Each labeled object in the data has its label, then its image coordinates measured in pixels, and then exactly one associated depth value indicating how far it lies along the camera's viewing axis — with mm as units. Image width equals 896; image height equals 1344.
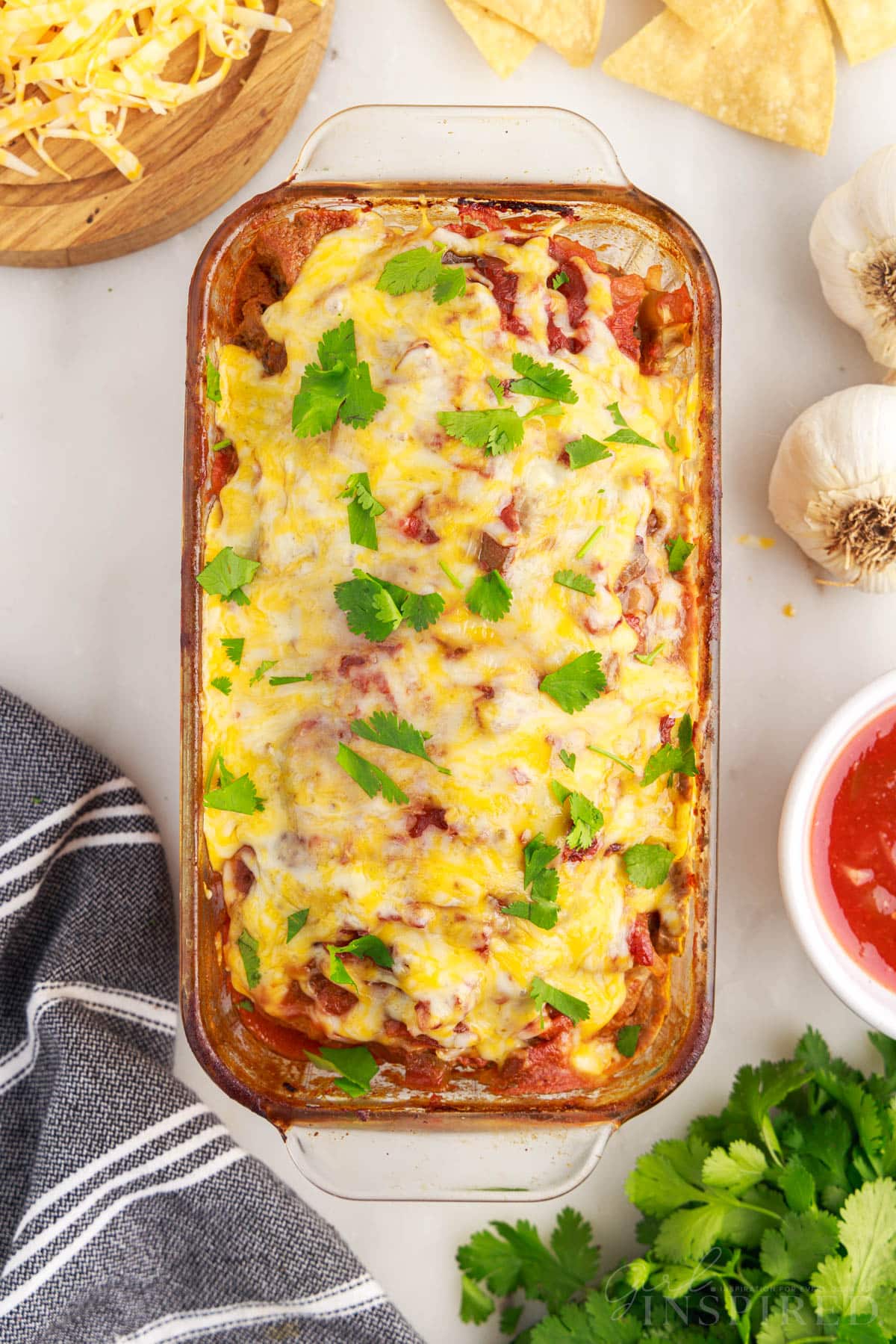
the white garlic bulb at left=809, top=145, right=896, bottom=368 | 859
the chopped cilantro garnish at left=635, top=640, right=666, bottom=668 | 809
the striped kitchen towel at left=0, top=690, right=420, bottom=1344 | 862
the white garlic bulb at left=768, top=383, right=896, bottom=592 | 858
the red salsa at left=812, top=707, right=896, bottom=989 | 849
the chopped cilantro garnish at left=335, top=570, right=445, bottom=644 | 791
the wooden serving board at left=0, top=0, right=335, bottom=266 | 858
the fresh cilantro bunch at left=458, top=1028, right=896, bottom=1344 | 851
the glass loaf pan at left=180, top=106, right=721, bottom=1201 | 820
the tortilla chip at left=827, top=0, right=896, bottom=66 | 870
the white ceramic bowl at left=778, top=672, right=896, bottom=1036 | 843
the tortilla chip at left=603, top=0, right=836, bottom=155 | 874
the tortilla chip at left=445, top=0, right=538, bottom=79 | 874
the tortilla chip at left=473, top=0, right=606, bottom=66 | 870
